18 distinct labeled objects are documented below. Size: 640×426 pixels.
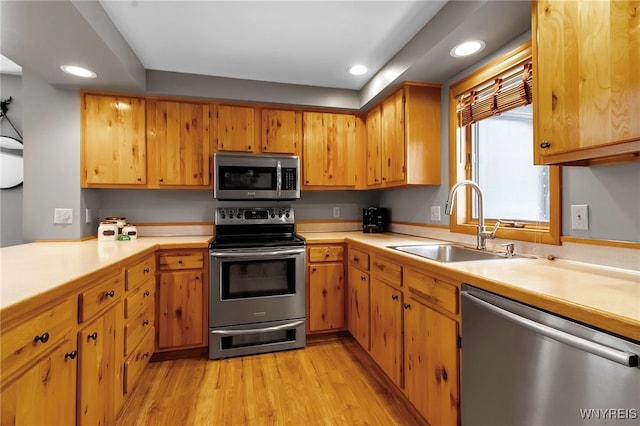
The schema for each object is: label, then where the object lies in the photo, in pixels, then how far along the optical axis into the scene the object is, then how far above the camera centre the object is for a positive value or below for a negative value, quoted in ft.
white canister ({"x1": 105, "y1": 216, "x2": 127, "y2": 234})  8.57 -0.14
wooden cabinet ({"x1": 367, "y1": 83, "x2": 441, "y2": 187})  7.64 +2.05
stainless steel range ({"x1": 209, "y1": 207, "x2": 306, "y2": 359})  7.82 -2.18
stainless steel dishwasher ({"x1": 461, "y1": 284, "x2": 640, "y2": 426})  2.45 -1.55
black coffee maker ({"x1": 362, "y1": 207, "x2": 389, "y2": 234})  10.11 -0.21
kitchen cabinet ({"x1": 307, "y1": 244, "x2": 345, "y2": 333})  8.64 -2.13
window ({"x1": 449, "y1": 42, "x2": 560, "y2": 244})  5.36 +1.29
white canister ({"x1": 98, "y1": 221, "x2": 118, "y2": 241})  8.23 -0.43
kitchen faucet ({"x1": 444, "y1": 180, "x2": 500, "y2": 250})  5.68 -0.08
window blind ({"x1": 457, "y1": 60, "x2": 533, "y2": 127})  5.43 +2.39
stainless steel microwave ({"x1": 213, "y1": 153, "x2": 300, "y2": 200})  8.79 +1.14
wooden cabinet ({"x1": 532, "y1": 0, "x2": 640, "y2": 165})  3.15 +1.55
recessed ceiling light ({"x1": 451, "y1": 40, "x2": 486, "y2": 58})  5.77 +3.27
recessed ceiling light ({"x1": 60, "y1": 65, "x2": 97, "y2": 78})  6.72 +3.31
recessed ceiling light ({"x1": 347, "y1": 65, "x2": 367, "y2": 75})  8.12 +3.96
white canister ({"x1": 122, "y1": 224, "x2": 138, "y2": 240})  8.49 -0.45
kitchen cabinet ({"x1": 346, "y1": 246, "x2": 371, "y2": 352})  7.54 -2.19
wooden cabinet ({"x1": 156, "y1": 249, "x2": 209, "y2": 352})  7.68 -2.20
